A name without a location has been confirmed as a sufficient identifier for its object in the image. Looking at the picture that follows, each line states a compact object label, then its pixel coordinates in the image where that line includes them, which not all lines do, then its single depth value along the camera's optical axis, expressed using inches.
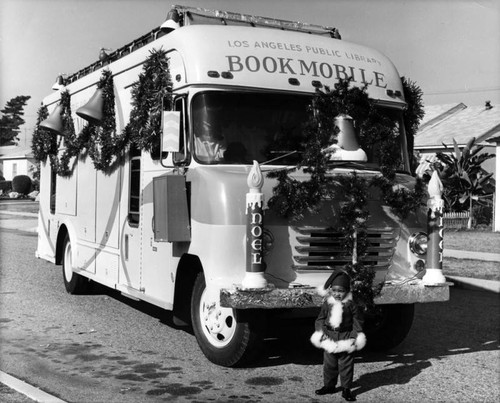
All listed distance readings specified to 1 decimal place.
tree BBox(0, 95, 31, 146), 2910.9
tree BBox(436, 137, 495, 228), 971.8
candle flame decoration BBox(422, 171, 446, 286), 256.7
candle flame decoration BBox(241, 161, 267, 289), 228.1
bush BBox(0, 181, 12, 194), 2213.3
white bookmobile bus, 240.2
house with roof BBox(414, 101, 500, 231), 1101.1
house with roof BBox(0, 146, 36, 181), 2470.5
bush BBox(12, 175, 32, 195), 2082.9
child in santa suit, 219.5
